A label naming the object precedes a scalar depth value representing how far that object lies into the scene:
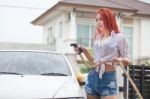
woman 4.88
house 23.50
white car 5.05
